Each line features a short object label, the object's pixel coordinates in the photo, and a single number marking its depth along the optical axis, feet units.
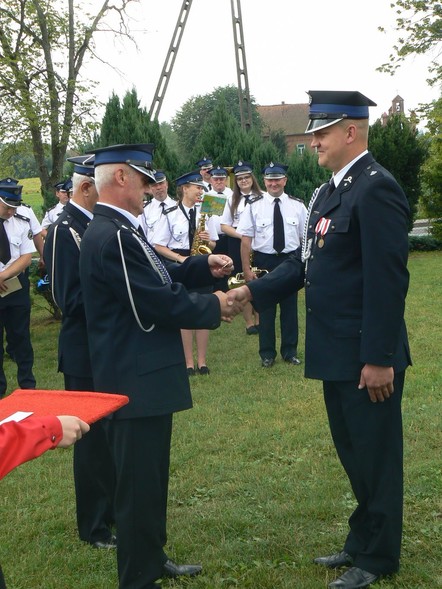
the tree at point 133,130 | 43.73
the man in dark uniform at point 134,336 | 11.19
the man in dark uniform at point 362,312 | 11.51
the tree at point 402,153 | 66.95
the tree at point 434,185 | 67.62
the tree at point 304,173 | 52.80
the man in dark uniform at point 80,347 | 14.02
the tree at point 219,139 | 48.03
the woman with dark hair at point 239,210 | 33.42
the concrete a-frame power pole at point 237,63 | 53.06
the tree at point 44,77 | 51.65
